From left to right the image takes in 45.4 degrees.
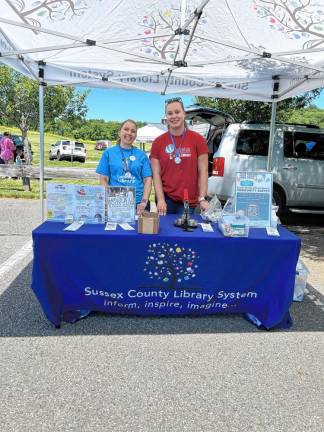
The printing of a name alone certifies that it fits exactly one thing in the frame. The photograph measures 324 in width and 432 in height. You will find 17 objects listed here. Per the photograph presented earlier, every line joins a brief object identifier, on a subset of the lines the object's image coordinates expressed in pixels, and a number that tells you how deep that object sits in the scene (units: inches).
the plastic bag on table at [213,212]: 138.2
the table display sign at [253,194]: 129.6
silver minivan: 279.7
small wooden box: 118.4
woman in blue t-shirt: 141.3
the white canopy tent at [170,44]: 149.2
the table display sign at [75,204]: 128.0
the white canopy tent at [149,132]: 939.0
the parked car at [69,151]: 1069.8
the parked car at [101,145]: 1771.7
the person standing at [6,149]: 550.6
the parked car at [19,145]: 722.3
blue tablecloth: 120.0
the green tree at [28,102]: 768.1
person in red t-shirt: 144.4
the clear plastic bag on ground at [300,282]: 152.7
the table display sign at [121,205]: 128.2
